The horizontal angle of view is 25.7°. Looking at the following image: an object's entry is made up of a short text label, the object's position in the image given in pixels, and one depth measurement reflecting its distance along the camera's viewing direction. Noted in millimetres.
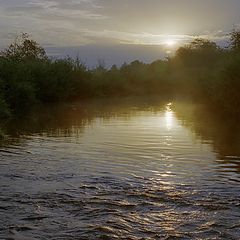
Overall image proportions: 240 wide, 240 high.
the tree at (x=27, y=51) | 66544
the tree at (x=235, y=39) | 47512
